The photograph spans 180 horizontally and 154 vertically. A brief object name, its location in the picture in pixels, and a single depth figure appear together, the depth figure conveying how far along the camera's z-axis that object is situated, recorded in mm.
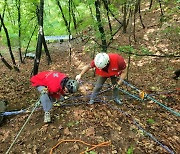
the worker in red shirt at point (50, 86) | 3453
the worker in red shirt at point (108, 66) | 3662
